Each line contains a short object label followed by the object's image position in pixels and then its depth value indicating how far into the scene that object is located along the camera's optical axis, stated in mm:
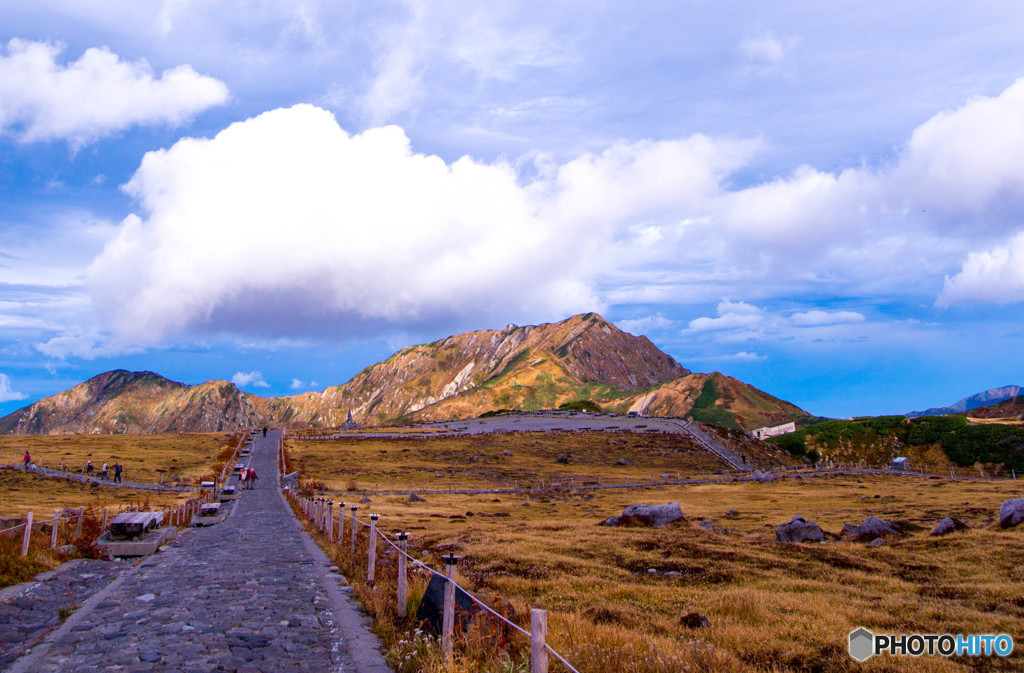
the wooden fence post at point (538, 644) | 6004
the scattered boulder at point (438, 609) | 8617
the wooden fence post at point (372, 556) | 13641
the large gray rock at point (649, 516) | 29609
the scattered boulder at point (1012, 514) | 22719
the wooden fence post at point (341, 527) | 18962
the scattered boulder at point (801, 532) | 22828
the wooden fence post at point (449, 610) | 8133
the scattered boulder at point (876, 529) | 23031
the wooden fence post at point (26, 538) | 15734
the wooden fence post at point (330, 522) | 20589
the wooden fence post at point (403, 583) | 10781
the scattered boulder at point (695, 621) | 10609
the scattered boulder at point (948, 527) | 22078
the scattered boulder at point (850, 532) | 23470
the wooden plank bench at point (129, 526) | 20203
